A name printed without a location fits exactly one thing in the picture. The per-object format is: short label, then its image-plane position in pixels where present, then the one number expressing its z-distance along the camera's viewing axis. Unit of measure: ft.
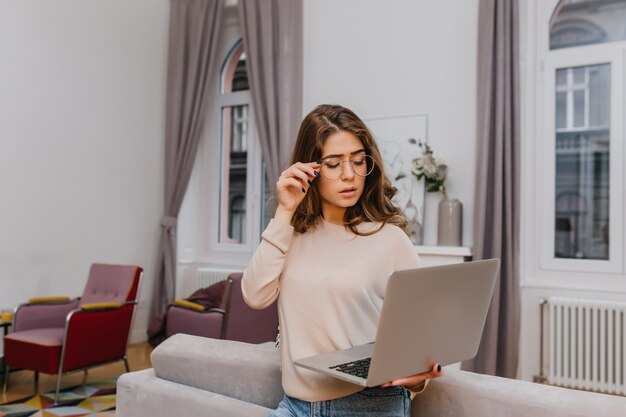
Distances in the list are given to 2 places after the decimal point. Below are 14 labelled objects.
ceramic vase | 13.82
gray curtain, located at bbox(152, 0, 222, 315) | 18.58
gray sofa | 3.76
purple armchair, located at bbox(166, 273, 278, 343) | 10.16
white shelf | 13.38
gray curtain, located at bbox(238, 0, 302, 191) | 16.81
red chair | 12.08
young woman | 4.11
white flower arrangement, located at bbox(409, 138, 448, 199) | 14.17
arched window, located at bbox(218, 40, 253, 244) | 19.42
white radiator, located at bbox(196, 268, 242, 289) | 18.31
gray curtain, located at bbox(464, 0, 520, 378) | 13.15
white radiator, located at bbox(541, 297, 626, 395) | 12.31
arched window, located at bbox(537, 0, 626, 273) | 13.10
